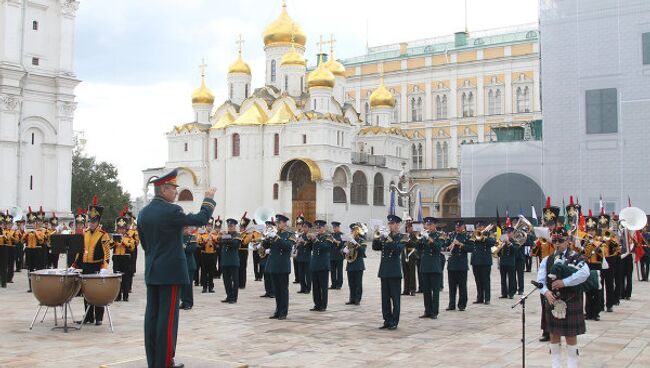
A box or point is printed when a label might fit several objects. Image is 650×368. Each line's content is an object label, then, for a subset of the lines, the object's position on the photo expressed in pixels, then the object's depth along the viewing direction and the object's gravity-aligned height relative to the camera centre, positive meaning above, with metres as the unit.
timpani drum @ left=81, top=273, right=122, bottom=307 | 10.24 -1.06
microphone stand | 7.48 -0.89
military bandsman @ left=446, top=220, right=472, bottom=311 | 13.77 -1.01
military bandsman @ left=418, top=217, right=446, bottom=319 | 12.67 -0.94
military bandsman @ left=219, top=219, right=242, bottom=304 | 14.89 -1.06
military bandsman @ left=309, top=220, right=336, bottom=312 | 13.49 -0.99
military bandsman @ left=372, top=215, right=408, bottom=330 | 11.36 -0.83
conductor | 6.95 -0.48
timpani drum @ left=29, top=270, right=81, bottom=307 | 10.27 -1.03
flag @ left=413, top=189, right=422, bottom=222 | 29.52 +0.33
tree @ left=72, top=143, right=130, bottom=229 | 57.34 +2.53
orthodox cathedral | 47.47 +5.26
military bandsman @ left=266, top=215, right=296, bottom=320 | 12.41 -0.88
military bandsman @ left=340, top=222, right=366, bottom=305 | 14.37 -0.98
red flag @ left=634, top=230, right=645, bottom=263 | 19.78 -0.89
